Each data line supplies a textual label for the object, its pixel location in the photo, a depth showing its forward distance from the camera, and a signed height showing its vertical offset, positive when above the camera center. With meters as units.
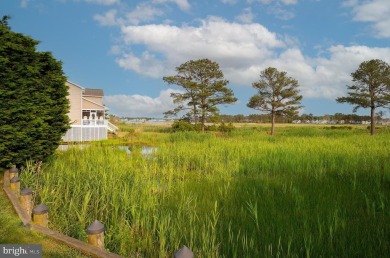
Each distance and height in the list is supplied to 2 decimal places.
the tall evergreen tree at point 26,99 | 7.98 +0.66
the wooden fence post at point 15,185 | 6.57 -1.50
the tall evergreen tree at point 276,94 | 37.72 +4.00
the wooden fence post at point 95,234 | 3.54 -1.40
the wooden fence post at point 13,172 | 7.51 -1.38
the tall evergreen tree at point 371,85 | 34.19 +4.89
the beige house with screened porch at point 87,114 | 22.67 +0.90
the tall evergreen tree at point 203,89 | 35.31 +4.27
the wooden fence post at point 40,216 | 4.46 -1.50
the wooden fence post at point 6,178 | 7.18 -1.56
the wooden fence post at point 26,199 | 5.26 -1.46
